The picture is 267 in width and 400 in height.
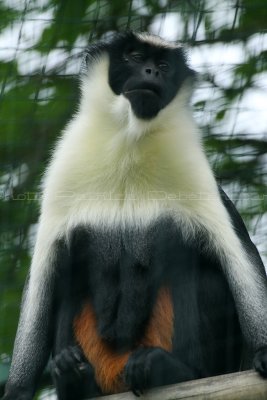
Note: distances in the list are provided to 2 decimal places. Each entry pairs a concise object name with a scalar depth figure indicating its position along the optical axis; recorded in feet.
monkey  27.53
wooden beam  24.11
